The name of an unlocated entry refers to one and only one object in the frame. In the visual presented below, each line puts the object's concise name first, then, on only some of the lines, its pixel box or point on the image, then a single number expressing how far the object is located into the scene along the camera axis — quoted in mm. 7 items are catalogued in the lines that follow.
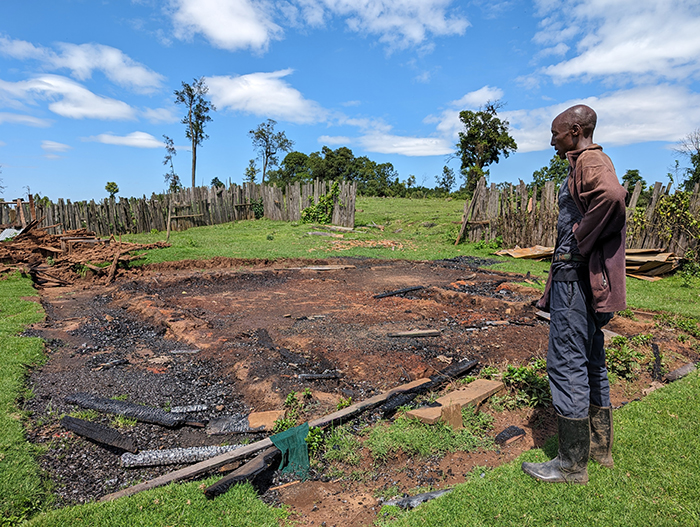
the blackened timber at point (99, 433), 3279
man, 2438
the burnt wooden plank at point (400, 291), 7855
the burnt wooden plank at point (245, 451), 2758
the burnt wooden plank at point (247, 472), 2705
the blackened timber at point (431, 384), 3768
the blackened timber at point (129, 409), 3678
